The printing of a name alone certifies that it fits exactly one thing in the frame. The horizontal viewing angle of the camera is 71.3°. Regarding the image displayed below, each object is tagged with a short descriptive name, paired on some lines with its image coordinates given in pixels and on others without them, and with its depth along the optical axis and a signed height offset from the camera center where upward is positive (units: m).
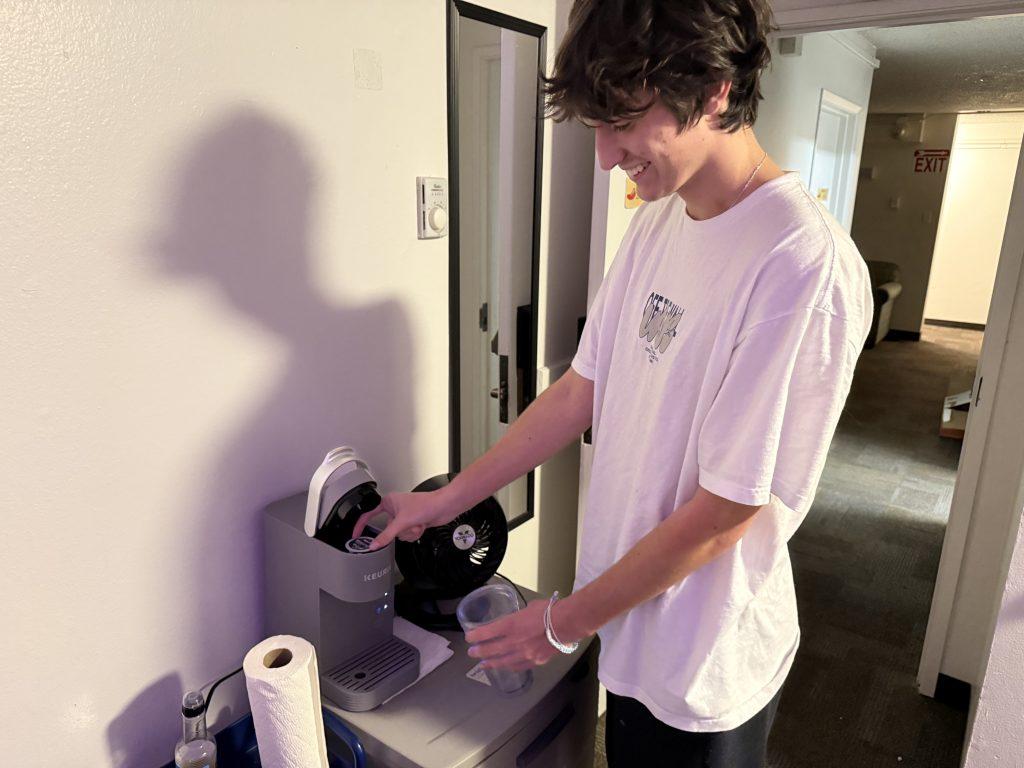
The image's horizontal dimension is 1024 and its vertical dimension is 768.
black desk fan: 1.30 -0.66
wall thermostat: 1.32 -0.02
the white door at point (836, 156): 3.87 +0.26
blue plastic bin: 1.06 -0.84
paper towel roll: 0.89 -0.62
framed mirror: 1.41 -0.05
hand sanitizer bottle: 1.00 -0.76
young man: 0.79 -0.22
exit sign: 7.13 +0.42
